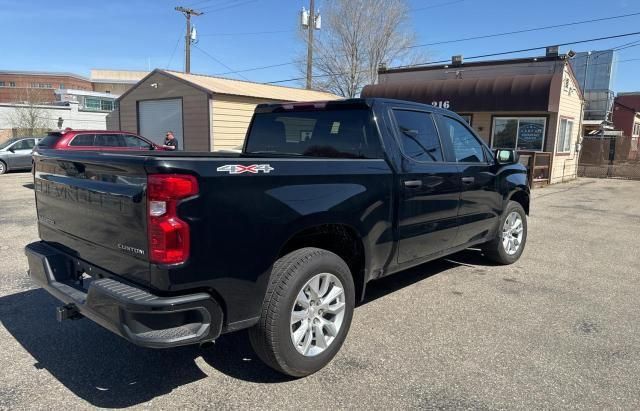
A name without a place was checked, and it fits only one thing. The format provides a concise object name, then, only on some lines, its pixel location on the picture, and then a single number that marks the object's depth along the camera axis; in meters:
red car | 12.15
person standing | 14.67
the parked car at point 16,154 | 17.67
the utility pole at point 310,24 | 26.20
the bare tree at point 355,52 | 32.41
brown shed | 15.48
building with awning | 15.84
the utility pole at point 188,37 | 30.80
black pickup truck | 2.49
